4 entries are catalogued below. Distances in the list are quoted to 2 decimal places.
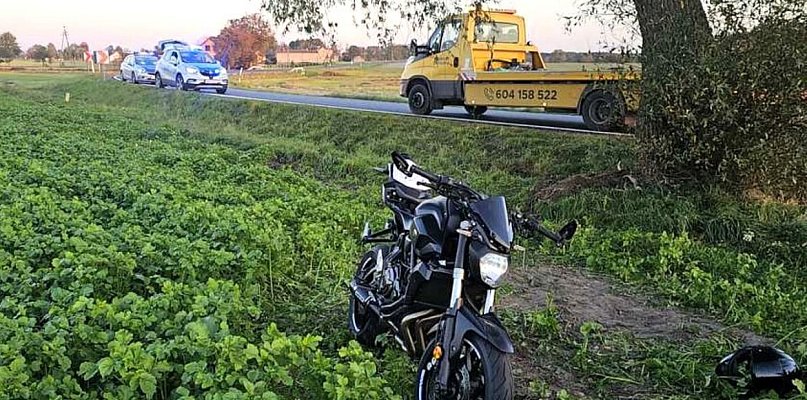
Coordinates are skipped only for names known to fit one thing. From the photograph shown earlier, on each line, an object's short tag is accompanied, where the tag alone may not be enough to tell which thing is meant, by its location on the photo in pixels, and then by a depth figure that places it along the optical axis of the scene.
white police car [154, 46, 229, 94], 27.38
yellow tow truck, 13.70
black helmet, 4.09
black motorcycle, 3.33
